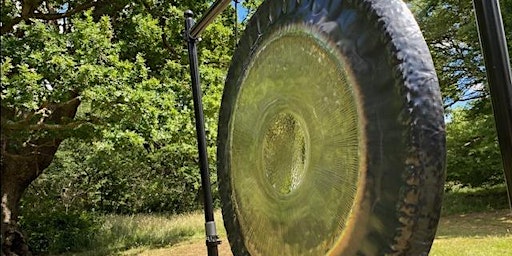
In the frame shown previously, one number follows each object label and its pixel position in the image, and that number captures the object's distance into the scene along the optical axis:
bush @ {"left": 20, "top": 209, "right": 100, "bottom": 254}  7.23
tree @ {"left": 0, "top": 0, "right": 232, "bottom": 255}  4.21
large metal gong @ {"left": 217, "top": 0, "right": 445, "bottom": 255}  0.75
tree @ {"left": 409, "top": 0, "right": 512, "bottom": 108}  7.72
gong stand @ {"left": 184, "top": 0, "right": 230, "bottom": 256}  1.93
